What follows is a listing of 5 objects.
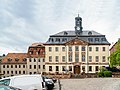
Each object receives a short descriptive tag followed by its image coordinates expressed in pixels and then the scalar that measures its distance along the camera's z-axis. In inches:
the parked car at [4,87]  177.3
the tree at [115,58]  982.4
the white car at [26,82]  248.0
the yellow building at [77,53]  1377.0
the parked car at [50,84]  469.3
